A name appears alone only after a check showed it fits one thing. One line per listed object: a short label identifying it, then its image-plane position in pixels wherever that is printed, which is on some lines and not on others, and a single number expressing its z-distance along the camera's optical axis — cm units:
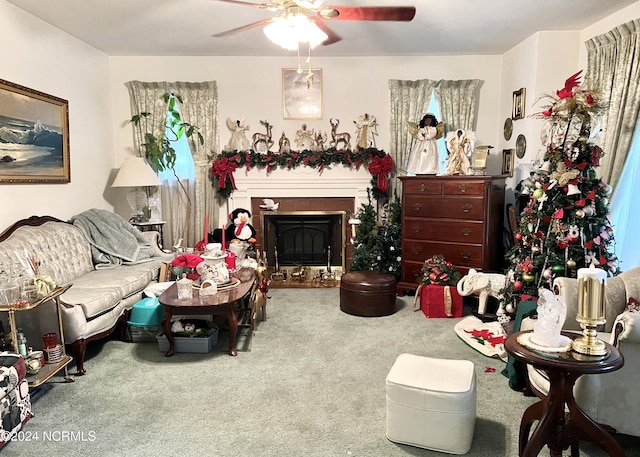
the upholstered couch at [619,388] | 207
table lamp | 495
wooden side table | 185
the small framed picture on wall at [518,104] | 486
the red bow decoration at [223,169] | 546
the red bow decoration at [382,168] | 544
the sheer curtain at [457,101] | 544
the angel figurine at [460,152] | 476
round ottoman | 430
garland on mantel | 546
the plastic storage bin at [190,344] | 347
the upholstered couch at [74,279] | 309
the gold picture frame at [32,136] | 371
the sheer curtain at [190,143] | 545
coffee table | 322
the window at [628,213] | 372
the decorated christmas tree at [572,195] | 321
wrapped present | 432
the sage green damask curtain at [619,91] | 356
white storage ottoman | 219
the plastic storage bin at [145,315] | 364
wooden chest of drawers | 454
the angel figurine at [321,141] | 559
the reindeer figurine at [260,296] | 398
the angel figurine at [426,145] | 502
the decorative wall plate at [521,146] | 485
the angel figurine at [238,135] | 555
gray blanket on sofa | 438
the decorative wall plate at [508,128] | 524
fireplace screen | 574
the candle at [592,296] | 187
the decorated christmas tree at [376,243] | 515
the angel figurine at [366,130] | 552
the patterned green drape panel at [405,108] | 547
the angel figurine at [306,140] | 557
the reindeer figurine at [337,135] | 557
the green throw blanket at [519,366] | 285
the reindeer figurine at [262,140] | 558
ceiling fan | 266
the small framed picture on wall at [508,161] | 519
